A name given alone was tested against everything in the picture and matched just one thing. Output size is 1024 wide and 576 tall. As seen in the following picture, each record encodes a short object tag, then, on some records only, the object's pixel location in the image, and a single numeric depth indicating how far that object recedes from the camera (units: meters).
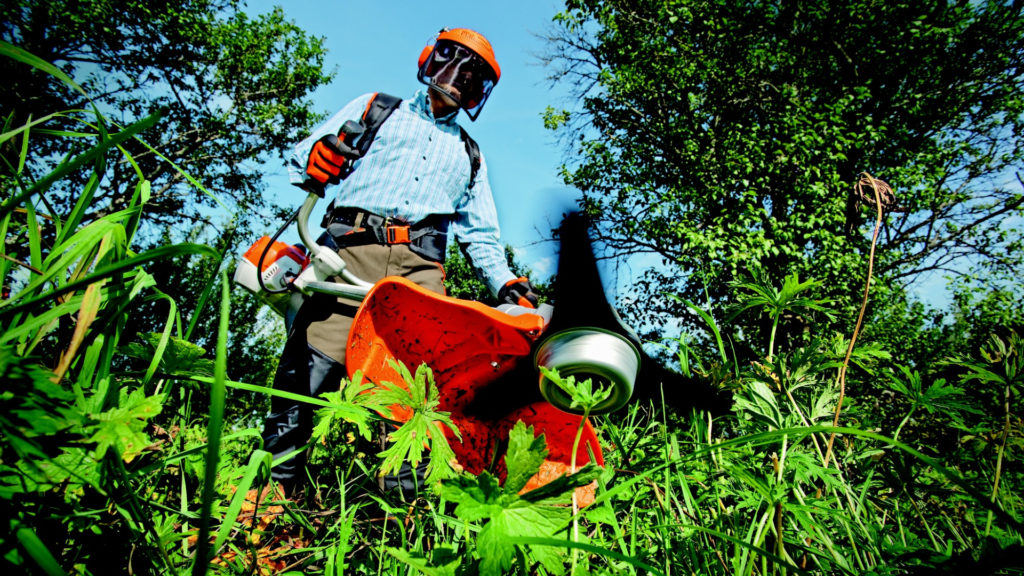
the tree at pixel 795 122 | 7.08
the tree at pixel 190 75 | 9.67
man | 2.06
